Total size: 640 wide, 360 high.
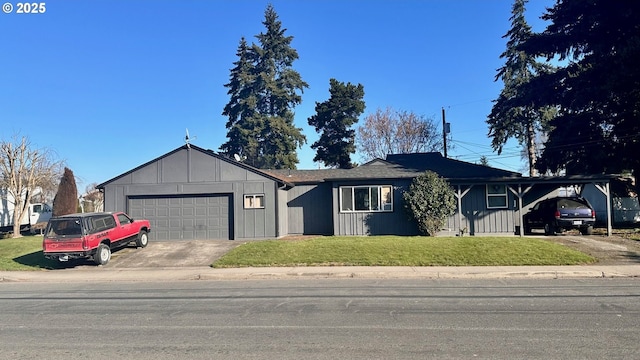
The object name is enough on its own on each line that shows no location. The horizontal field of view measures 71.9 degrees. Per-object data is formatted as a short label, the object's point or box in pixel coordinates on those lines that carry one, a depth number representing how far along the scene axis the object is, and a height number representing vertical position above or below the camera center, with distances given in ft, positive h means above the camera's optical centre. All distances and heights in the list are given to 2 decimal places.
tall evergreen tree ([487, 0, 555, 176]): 118.01 +35.00
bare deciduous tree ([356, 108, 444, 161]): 163.63 +24.89
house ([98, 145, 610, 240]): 69.21 +0.72
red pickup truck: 49.65 -3.22
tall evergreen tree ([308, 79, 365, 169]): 154.71 +28.90
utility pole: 128.01 +20.43
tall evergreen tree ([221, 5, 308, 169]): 161.89 +39.67
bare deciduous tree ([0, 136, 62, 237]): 87.97 +7.54
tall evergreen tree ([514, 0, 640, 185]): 71.41 +19.28
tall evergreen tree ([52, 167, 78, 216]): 95.14 +2.85
